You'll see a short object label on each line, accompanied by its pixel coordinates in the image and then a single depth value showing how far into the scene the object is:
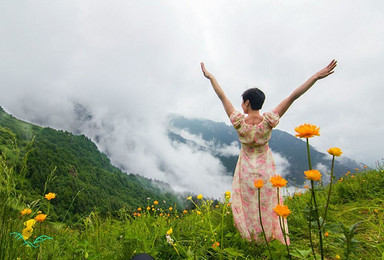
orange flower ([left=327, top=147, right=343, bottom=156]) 1.23
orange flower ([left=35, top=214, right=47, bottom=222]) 1.80
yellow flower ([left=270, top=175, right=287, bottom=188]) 1.47
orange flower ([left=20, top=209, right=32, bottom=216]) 1.98
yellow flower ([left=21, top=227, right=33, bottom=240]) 1.54
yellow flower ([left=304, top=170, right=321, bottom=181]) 1.15
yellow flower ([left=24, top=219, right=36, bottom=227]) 1.58
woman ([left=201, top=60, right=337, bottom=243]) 2.88
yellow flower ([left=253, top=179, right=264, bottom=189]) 1.51
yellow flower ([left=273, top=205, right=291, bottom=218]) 1.35
